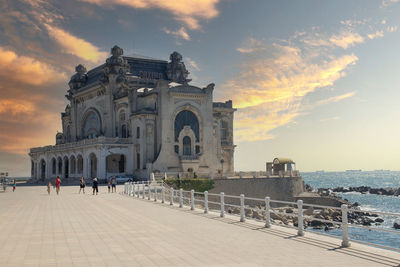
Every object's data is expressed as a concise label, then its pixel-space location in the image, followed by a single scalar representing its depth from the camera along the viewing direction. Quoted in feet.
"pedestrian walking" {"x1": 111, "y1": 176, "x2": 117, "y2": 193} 155.53
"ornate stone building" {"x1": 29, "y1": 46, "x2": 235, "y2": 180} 222.89
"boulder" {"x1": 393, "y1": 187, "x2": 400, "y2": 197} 371.37
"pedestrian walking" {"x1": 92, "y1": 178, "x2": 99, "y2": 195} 136.62
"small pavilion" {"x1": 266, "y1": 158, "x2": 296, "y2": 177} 231.50
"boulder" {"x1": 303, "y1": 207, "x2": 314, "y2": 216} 188.03
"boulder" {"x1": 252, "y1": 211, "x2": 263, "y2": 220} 164.10
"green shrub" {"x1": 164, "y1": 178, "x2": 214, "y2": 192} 183.04
